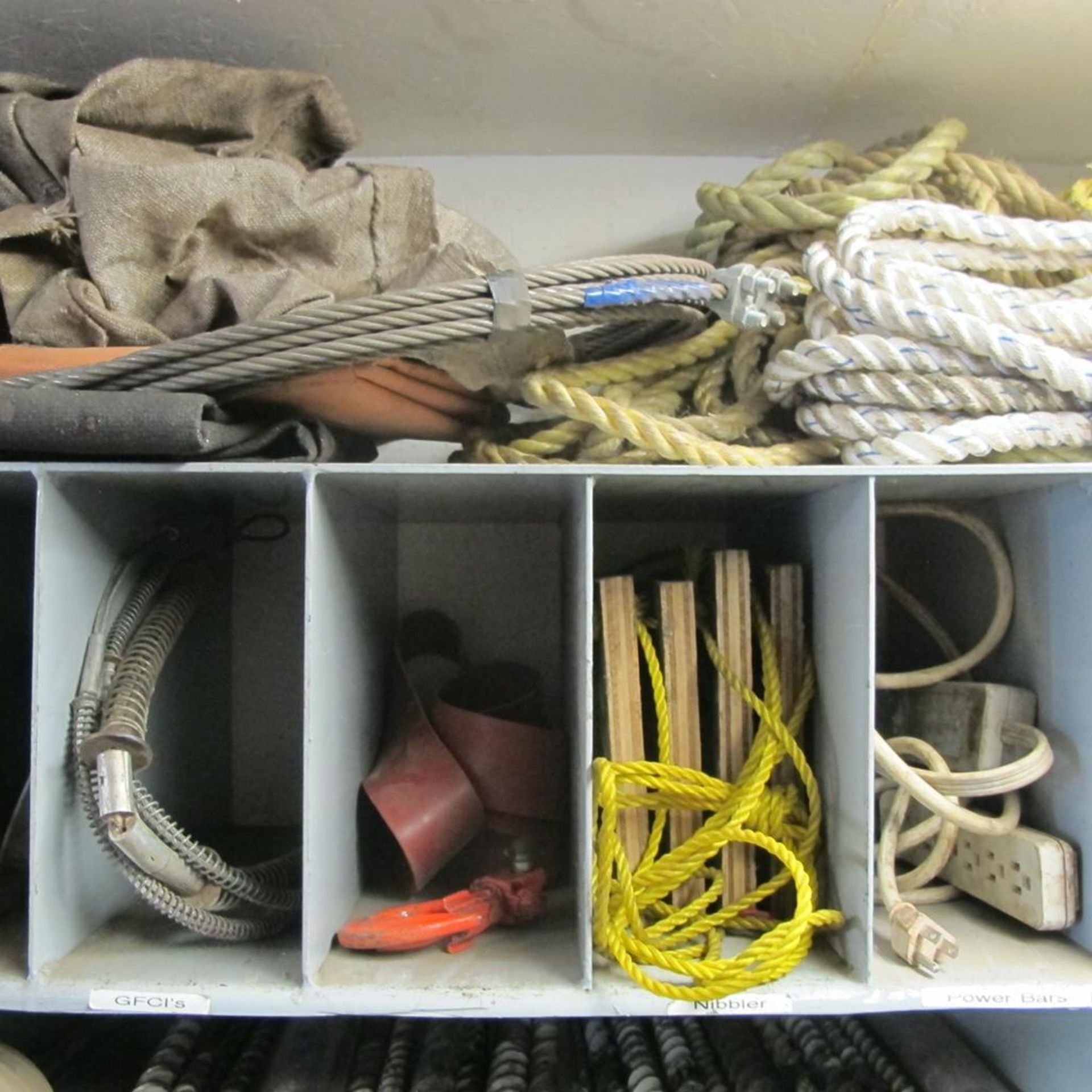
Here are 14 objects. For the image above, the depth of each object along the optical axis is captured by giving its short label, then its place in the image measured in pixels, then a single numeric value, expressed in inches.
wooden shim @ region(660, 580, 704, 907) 32.7
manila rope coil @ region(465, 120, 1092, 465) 30.5
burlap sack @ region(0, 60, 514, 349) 32.4
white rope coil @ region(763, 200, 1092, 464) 30.0
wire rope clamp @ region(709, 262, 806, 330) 32.0
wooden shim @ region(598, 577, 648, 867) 32.3
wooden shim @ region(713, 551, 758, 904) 32.9
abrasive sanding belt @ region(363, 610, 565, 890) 35.4
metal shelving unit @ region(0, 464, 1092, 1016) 29.1
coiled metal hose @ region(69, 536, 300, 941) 29.3
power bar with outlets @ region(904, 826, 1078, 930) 31.3
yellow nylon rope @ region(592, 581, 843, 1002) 28.3
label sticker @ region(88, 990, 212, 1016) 28.8
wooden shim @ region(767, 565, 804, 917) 33.7
